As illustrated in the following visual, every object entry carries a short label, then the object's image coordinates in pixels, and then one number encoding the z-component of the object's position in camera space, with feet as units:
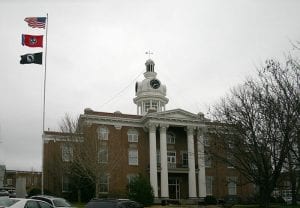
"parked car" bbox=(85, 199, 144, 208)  60.75
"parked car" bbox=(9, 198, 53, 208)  60.08
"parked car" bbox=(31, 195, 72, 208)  73.77
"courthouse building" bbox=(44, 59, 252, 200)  177.58
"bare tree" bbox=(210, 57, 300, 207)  83.15
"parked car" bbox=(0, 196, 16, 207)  64.75
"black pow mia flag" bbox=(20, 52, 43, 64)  116.47
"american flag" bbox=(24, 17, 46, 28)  118.19
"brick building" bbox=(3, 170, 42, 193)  353.10
